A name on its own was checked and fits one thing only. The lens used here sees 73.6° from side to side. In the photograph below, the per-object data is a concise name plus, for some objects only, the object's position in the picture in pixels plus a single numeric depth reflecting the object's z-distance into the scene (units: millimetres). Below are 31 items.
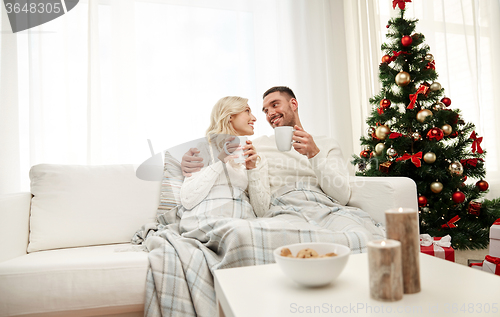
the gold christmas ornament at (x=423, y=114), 2078
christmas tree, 2072
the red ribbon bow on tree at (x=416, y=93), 2096
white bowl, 600
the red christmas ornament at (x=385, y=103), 2207
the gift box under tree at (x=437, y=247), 1677
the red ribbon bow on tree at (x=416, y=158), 2014
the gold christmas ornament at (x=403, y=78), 2150
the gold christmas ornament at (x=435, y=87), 2164
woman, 1511
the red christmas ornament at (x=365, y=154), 2336
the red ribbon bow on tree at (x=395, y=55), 2207
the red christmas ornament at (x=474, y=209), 2131
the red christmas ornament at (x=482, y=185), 2172
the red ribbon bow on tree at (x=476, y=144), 2139
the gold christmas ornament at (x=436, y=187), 2045
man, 1654
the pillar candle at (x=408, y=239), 568
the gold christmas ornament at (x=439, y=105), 2170
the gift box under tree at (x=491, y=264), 1386
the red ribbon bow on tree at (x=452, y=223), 2076
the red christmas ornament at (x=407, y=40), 2150
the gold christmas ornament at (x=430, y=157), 2027
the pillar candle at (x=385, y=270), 523
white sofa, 1079
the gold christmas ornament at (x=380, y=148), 2197
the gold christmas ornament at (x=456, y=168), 2037
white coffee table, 538
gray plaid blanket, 1088
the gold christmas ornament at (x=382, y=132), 2170
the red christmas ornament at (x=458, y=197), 2051
